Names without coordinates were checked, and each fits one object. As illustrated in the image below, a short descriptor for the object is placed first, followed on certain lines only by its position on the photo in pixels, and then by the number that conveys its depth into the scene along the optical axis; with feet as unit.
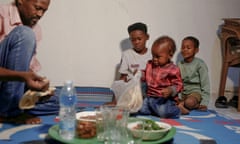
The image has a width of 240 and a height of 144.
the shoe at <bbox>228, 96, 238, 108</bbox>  8.24
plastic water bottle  3.95
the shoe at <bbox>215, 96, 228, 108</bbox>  7.98
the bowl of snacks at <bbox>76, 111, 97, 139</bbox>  4.01
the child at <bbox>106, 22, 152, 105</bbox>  7.61
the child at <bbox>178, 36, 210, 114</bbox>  7.76
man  4.73
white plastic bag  5.68
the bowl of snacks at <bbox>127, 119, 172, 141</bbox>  4.06
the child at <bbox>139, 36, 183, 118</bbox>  6.36
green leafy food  4.26
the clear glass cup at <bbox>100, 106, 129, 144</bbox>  3.92
